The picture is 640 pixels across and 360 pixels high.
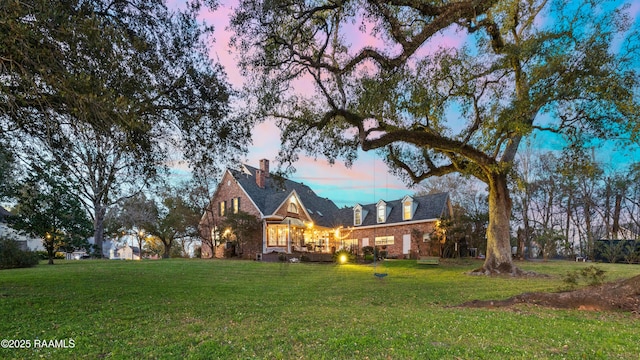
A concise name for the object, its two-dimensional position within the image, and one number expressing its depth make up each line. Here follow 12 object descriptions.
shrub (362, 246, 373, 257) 25.57
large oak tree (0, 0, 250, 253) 4.54
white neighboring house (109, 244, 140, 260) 46.65
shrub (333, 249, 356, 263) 23.62
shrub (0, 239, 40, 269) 15.23
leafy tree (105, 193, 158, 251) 28.16
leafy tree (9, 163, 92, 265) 16.66
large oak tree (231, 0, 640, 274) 9.66
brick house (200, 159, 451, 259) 27.42
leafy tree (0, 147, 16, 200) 12.04
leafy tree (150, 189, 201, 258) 30.12
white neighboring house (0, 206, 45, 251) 18.14
